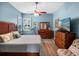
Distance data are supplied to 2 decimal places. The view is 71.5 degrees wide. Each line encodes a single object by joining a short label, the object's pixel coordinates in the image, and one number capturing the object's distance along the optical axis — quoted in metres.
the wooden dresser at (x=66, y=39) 1.25
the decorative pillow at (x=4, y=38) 0.91
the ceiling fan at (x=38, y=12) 1.22
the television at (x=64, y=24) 1.29
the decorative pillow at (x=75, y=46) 0.96
